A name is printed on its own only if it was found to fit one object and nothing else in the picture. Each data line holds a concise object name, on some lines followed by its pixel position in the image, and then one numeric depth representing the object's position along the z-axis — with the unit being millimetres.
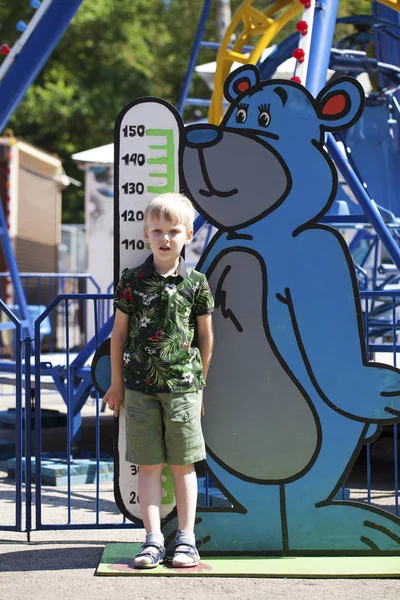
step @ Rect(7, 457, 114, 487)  7051
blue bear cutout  4656
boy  4367
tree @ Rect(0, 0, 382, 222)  31406
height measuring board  4770
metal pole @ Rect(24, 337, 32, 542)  5207
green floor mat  4418
